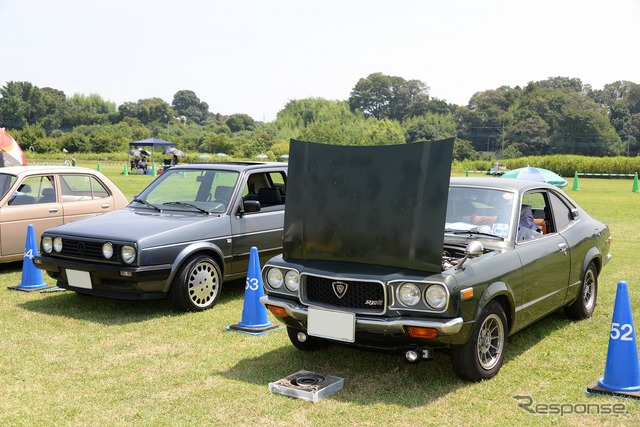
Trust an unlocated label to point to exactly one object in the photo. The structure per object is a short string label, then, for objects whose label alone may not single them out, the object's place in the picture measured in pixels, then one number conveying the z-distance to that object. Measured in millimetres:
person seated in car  5707
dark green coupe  4527
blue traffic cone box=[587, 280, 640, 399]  4457
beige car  9023
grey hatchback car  6785
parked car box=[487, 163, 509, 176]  51094
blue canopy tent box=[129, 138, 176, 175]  48862
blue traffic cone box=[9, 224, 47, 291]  8172
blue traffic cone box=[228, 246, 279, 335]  6297
